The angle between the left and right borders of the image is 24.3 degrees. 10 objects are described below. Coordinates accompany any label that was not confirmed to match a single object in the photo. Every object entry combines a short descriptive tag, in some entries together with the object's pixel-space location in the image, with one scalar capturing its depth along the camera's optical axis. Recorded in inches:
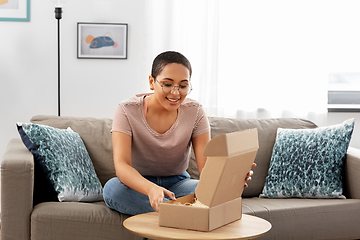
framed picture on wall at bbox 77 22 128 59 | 195.7
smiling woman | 147.0
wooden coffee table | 127.4
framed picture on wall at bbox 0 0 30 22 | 192.5
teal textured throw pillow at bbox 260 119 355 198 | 167.7
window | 208.7
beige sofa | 149.5
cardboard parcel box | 128.2
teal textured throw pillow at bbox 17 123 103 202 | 155.9
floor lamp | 186.6
